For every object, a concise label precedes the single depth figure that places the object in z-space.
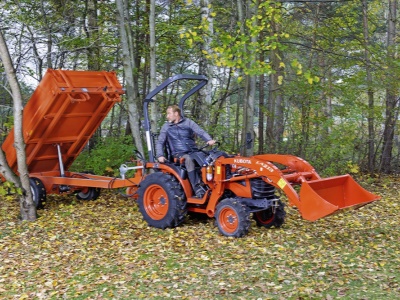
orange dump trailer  9.17
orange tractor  7.41
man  8.66
